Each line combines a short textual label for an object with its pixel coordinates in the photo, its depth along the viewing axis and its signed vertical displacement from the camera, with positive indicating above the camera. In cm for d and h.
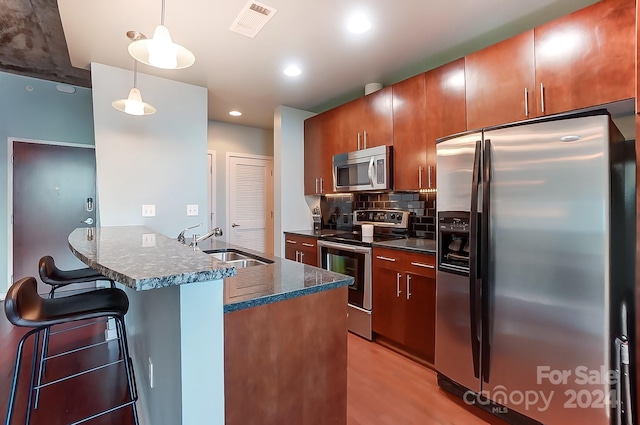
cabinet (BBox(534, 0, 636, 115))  153 +84
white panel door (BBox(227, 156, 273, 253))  466 +16
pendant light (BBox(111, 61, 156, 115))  211 +77
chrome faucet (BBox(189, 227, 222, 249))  198 -15
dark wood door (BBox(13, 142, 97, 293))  375 +16
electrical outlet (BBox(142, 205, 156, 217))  294 +2
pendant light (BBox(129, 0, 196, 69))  142 +79
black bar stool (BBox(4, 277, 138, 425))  113 -42
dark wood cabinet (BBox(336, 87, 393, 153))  293 +93
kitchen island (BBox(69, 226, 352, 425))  88 -42
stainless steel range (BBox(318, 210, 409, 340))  277 -43
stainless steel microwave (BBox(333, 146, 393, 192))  290 +43
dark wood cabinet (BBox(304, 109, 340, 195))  355 +76
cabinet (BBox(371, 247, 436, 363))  228 -73
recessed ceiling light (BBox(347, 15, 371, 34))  205 +132
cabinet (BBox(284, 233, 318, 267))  334 -44
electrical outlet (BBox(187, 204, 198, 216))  322 +3
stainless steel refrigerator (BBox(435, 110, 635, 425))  135 -32
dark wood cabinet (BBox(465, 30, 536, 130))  191 +87
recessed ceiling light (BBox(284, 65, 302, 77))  279 +134
